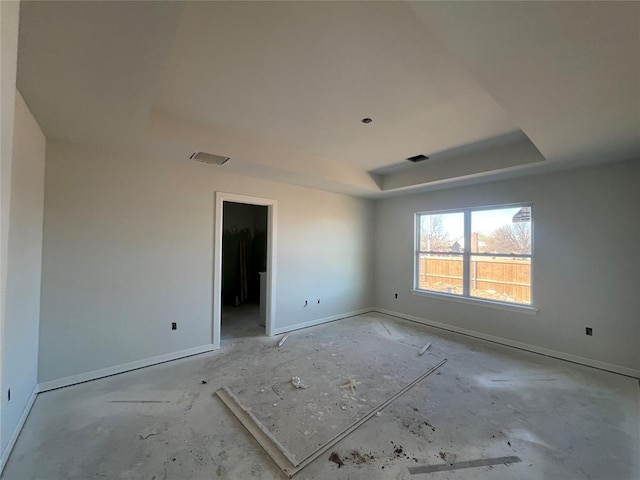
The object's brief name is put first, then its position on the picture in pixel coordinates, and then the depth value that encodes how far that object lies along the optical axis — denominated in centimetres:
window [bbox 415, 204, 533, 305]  403
